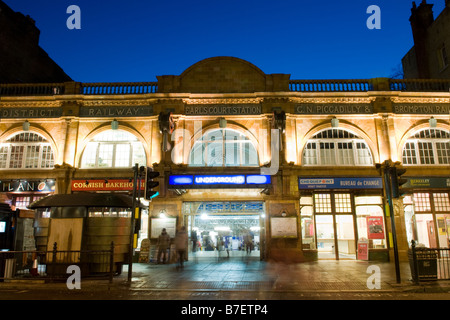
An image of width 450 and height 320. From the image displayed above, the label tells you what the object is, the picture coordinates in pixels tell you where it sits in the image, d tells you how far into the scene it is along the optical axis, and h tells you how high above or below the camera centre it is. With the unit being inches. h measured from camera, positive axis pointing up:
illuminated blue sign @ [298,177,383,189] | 720.3 +103.0
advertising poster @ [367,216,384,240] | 708.0 +9.1
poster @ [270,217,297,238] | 692.1 +11.9
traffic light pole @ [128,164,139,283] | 435.5 +0.3
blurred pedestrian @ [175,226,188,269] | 600.9 -13.3
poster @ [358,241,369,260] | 682.2 -34.8
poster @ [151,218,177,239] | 697.0 +15.3
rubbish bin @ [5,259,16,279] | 436.5 -42.4
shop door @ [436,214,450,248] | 716.7 +8.3
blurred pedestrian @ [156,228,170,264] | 648.4 -21.3
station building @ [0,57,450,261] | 718.5 +184.1
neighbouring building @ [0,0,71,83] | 936.3 +532.5
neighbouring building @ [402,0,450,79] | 908.0 +529.0
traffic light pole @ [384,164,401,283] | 415.5 +43.2
